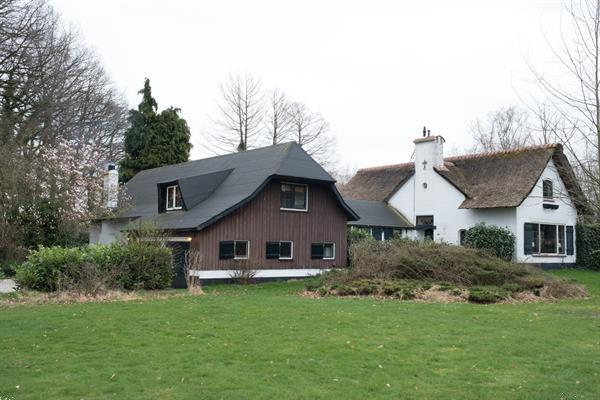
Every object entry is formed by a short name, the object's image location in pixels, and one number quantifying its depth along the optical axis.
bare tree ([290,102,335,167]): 47.62
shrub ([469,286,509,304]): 15.73
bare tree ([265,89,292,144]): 46.69
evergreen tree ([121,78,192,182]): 40.03
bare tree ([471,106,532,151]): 48.91
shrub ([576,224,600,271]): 33.09
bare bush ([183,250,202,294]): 18.56
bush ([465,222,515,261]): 29.06
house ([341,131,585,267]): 29.88
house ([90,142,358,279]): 22.03
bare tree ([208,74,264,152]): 45.53
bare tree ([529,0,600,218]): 11.29
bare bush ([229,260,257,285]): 22.02
